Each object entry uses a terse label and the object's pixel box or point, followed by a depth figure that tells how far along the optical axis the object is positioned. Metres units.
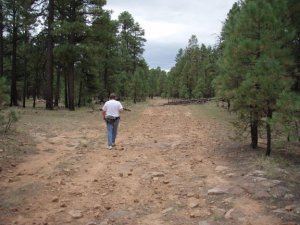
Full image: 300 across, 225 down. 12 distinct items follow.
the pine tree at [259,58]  10.88
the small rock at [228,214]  7.03
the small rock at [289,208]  7.29
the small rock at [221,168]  10.39
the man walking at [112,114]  14.18
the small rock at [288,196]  7.95
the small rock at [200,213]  7.12
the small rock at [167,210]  7.31
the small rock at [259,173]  9.59
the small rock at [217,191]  8.35
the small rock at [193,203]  7.60
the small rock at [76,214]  7.05
